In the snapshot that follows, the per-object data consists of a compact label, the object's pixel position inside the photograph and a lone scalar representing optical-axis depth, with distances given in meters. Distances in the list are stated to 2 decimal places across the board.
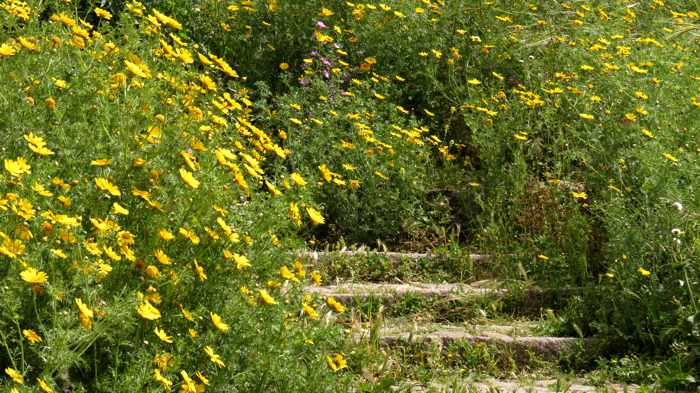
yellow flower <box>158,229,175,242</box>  6.35
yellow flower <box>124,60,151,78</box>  7.42
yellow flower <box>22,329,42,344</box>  5.44
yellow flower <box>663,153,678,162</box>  10.11
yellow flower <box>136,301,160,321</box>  5.79
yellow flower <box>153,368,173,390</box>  5.68
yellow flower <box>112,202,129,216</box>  6.17
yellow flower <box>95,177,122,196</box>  6.30
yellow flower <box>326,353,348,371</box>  7.09
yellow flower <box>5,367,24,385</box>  5.09
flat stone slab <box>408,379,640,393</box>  8.67
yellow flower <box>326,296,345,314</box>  7.48
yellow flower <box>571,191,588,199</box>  11.01
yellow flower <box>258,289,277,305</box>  6.71
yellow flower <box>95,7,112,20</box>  9.09
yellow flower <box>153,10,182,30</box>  8.64
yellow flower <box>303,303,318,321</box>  7.10
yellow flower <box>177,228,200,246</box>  6.51
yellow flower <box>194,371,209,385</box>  6.09
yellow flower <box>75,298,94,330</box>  5.36
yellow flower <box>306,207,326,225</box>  7.79
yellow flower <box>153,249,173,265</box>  6.37
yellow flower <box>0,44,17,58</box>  7.27
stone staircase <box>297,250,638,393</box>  8.98
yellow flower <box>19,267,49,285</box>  5.41
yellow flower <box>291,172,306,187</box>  7.79
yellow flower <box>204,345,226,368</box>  6.20
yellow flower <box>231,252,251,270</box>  6.76
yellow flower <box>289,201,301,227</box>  7.54
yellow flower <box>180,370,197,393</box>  5.85
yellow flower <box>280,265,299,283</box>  7.09
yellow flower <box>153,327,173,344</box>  5.98
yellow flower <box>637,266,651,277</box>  9.29
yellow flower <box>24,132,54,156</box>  6.32
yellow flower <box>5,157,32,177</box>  5.93
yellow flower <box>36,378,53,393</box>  5.17
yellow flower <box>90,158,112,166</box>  6.53
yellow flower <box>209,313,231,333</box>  6.33
